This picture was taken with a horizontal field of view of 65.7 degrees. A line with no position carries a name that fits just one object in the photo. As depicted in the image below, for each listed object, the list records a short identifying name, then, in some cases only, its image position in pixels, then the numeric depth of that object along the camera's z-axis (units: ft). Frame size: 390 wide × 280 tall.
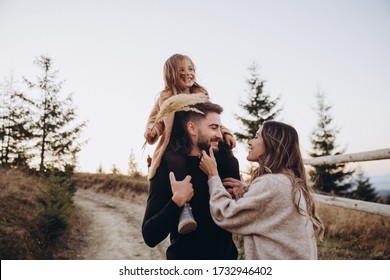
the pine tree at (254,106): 41.06
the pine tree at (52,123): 38.70
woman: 4.91
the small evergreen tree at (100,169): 67.59
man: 4.93
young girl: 5.39
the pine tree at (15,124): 38.27
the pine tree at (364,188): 52.23
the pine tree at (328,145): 48.44
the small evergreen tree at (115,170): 61.69
